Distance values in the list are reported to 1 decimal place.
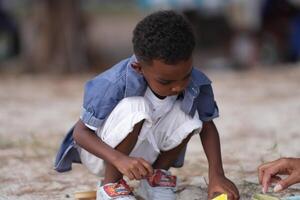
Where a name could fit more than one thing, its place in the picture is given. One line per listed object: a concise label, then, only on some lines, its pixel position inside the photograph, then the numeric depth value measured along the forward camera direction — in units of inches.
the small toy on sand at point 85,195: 229.0
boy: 201.6
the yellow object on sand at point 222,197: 207.2
